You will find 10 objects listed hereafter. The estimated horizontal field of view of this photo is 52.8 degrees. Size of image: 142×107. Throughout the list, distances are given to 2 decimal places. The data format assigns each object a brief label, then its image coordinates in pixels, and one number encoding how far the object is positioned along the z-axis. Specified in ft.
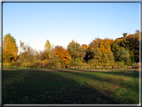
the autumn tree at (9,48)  92.26
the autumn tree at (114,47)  132.62
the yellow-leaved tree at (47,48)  117.08
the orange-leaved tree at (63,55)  127.54
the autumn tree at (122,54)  121.39
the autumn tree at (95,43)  140.40
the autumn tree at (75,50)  135.95
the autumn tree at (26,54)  113.19
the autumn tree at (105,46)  133.63
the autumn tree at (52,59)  118.13
